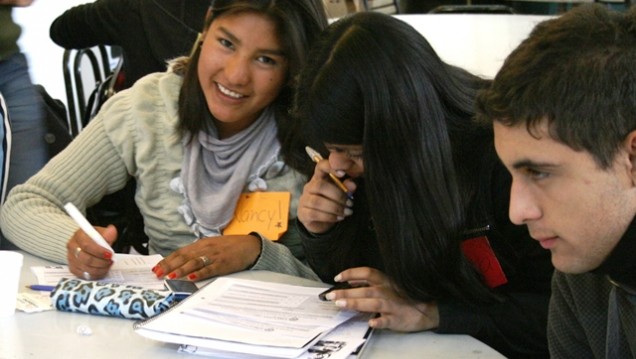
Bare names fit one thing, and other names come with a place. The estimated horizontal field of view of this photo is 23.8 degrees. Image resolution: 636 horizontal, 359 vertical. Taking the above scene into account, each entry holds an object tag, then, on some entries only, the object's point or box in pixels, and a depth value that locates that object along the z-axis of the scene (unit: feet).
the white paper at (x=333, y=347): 5.92
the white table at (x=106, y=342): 6.04
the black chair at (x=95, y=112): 8.48
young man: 5.09
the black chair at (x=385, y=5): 17.93
